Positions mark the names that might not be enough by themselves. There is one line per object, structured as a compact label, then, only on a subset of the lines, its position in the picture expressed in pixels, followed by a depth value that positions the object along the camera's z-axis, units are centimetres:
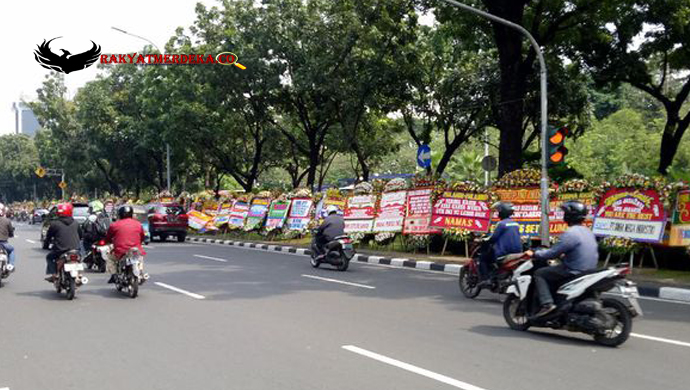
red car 2696
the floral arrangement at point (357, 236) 2061
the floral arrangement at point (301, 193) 2444
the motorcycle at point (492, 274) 932
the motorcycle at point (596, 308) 658
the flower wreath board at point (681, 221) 1215
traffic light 1326
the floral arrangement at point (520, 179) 1563
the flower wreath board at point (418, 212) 1805
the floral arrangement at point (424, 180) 1828
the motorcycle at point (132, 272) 1038
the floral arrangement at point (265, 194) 2695
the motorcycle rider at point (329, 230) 1480
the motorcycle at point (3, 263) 1159
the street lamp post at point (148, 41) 2743
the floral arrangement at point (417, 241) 1816
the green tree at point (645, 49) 1906
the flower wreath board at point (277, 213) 2534
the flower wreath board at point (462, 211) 1650
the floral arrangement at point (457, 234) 1680
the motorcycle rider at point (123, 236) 1048
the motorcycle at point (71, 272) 1016
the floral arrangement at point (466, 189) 1644
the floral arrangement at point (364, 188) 2067
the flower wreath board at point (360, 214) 2041
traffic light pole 1358
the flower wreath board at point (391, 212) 1911
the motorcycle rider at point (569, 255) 691
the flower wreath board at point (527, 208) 1523
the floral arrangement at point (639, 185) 1252
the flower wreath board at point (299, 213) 2416
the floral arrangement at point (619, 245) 1289
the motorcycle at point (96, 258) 1425
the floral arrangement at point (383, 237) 1962
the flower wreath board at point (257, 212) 2692
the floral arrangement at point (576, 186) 1425
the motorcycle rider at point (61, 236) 1041
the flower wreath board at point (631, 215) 1256
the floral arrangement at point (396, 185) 1939
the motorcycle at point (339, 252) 1460
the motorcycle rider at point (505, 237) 950
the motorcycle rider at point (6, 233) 1152
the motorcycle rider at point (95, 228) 1427
